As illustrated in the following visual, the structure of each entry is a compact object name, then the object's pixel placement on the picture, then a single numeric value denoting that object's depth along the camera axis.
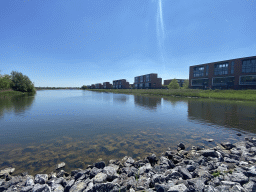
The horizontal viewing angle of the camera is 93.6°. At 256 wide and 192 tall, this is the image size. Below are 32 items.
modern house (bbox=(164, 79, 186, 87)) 152.61
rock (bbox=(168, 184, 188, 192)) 4.14
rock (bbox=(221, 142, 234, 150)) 8.49
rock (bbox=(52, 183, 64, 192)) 4.70
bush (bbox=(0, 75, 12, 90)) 68.50
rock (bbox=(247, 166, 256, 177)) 5.04
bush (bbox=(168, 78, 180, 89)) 95.46
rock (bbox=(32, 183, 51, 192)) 4.50
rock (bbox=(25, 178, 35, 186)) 4.97
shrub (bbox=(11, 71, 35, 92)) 84.12
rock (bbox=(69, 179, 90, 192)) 4.64
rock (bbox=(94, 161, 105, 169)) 6.50
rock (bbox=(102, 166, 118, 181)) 5.48
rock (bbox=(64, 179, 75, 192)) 4.91
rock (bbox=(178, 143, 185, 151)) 8.67
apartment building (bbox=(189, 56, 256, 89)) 61.47
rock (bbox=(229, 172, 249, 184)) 4.68
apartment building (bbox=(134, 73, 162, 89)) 114.19
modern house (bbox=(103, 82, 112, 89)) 188.62
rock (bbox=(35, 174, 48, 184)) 5.21
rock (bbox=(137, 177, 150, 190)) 4.60
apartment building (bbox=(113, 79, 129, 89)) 155.12
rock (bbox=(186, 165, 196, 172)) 5.93
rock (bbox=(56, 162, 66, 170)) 6.60
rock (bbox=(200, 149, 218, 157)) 7.21
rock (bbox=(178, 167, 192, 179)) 5.28
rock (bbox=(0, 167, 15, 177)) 5.90
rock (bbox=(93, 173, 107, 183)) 5.05
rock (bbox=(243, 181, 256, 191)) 4.32
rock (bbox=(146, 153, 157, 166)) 7.12
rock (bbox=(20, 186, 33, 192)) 4.55
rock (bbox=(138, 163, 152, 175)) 5.90
